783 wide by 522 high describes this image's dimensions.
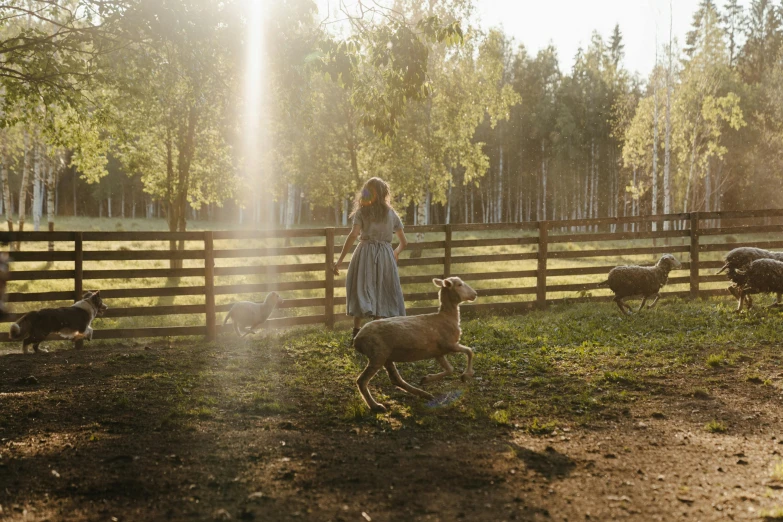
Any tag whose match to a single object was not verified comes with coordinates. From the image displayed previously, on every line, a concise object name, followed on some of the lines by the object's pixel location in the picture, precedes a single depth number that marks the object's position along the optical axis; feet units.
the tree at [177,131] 29.27
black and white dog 28.73
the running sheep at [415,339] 18.66
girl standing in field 26.68
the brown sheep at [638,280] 36.91
